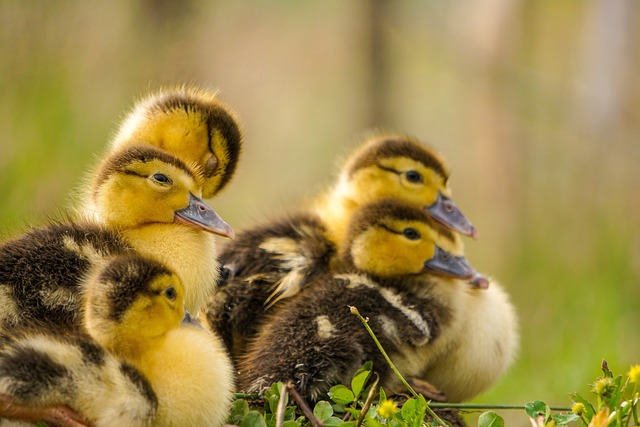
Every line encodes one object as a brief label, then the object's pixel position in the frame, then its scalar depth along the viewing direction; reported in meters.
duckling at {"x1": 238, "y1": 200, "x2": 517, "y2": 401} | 6.31
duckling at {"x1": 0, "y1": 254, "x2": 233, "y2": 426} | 4.83
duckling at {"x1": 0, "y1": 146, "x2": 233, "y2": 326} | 5.55
